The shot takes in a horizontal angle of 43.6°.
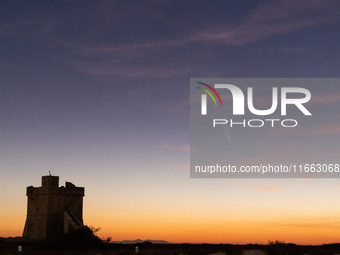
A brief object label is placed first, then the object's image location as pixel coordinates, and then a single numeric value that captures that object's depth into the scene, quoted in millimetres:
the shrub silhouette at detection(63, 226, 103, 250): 54797
